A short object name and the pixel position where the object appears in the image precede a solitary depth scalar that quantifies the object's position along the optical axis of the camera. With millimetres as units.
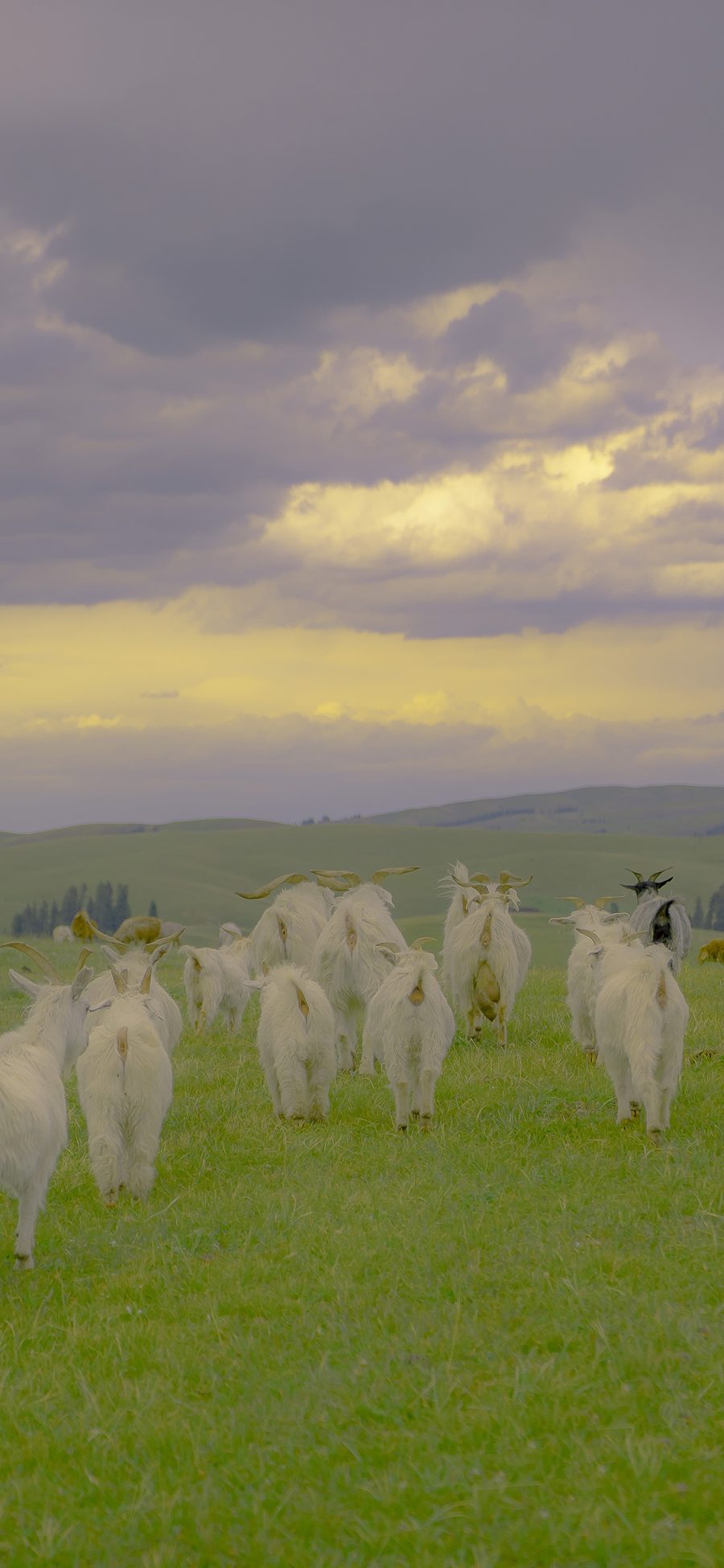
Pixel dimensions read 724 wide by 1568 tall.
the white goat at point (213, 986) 17000
